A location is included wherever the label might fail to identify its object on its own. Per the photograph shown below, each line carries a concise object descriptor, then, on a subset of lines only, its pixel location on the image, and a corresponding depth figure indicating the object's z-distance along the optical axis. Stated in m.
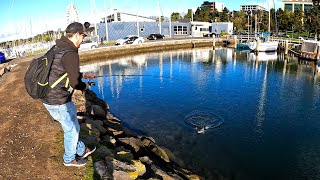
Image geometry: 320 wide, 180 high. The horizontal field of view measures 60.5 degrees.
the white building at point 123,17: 67.00
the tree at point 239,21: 97.56
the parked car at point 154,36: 62.17
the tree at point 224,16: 101.13
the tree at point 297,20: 75.88
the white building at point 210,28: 78.44
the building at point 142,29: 59.16
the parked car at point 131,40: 50.84
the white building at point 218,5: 188.10
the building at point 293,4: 139.62
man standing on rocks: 4.78
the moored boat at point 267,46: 50.59
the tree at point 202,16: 101.66
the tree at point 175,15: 110.22
